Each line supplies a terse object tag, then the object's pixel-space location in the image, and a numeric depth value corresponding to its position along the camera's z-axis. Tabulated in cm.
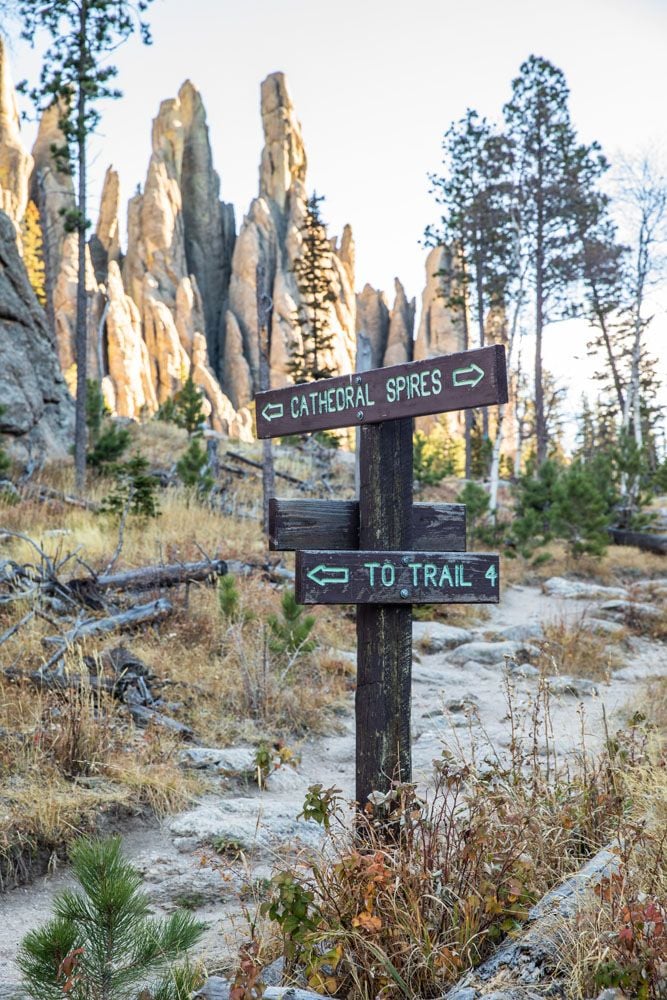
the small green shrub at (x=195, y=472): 1287
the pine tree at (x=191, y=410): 2177
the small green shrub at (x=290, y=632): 634
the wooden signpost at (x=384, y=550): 289
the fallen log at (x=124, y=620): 581
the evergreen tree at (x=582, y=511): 1361
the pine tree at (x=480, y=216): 2111
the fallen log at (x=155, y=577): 690
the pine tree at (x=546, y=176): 2041
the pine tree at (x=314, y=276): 2808
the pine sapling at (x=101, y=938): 189
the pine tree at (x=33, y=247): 4222
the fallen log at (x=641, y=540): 1593
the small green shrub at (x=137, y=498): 986
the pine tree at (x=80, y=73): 1627
